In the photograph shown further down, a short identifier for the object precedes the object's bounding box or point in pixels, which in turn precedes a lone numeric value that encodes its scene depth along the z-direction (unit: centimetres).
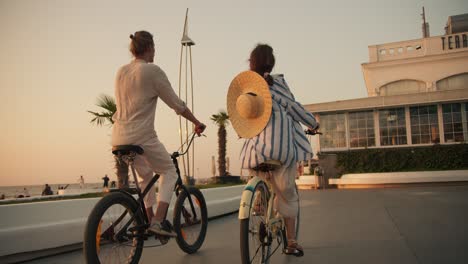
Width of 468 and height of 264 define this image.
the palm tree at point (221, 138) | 2705
